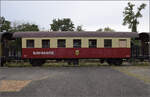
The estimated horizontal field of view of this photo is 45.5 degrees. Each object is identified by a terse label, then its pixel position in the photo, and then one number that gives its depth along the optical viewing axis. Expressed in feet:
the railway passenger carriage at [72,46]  55.88
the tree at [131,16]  139.85
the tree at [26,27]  138.92
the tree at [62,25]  163.32
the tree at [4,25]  144.66
